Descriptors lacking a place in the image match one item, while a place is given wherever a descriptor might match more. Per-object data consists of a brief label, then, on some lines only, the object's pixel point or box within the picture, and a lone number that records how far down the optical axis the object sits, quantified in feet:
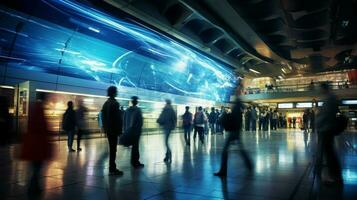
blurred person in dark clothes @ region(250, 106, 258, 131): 89.92
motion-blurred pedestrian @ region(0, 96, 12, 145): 30.94
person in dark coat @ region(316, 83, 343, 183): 18.65
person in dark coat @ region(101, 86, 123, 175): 20.88
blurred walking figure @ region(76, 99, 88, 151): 33.89
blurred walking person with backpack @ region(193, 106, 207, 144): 44.91
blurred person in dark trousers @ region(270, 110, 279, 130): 114.93
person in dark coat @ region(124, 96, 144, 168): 23.56
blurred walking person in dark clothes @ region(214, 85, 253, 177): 19.95
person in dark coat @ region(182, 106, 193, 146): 43.34
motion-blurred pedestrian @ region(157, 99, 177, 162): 27.14
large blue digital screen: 52.60
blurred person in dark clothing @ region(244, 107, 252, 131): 94.53
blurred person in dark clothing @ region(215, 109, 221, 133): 78.19
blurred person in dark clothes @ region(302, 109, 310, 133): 76.92
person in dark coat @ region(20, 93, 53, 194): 15.33
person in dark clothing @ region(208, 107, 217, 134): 73.15
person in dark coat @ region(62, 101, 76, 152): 36.35
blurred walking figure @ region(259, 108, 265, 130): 98.82
